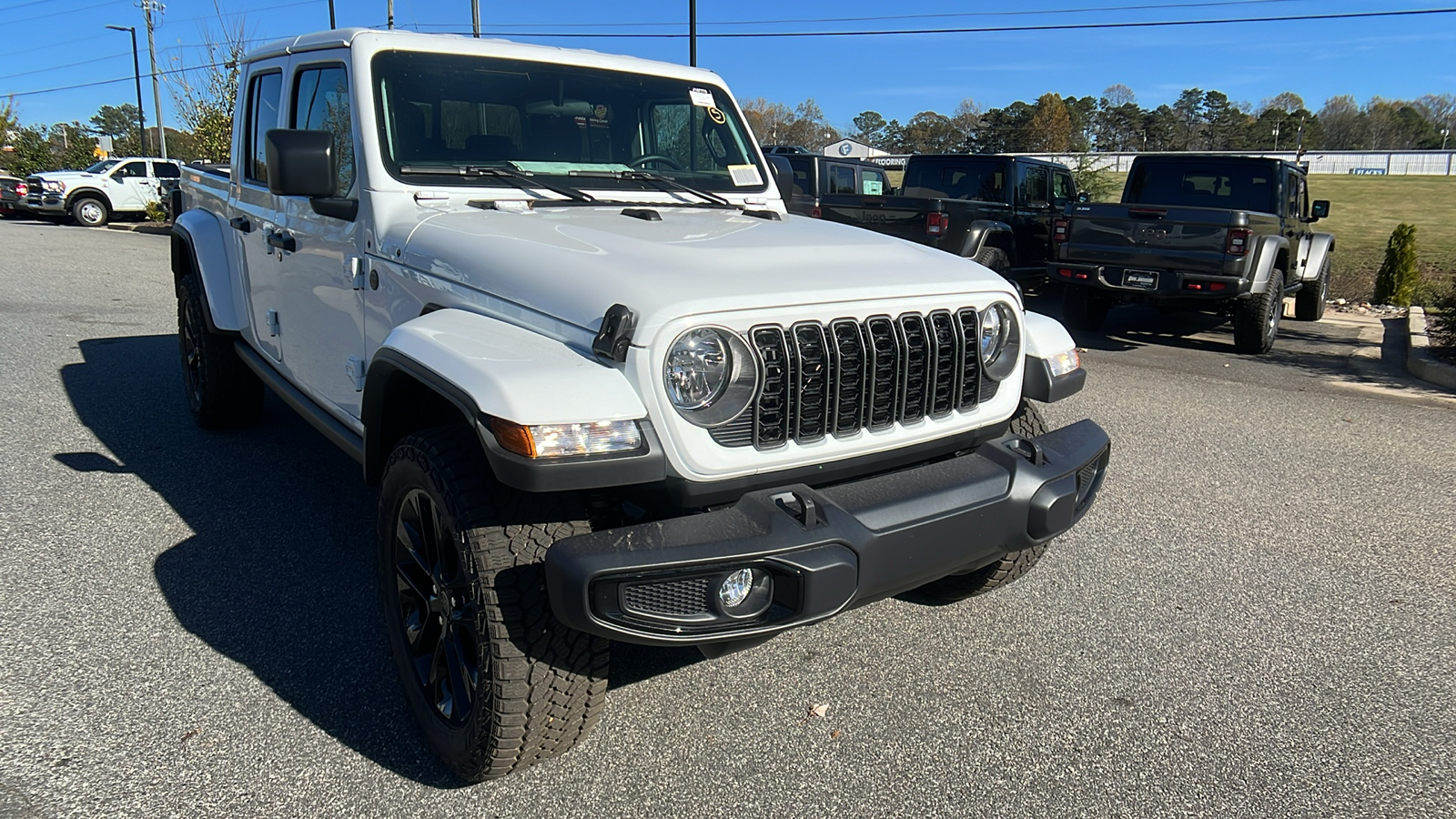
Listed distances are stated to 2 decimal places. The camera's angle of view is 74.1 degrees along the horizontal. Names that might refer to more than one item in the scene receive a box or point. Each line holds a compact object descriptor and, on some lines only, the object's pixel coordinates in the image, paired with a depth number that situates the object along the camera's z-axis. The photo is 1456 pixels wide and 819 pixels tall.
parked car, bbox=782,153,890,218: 13.98
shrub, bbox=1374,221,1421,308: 12.11
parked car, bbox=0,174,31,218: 24.73
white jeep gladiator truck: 2.16
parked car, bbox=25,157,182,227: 23.80
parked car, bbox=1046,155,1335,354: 8.63
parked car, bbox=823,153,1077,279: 10.62
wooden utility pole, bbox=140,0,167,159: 38.95
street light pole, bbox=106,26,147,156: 44.44
